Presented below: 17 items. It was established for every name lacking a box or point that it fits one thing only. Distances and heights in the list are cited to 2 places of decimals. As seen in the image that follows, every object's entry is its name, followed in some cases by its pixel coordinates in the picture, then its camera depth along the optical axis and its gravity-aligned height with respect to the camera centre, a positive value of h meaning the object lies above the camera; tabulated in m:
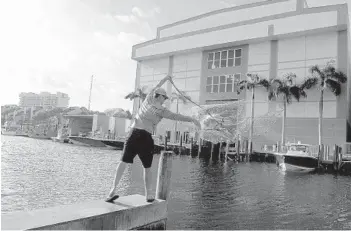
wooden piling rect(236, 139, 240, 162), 34.50 -0.40
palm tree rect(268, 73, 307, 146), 35.97 +7.18
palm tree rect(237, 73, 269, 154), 38.56 +8.34
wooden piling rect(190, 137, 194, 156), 38.72 -0.52
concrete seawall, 3.78 -1.07
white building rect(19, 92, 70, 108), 190.02 +22.06
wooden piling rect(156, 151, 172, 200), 5.94 -0.67
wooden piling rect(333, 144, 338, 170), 27.23 -0.37
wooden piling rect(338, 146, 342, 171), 27.09 -0.44
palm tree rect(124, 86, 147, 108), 49.62 +7.68
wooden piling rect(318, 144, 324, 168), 27.83 -0.02
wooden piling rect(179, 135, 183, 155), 40.95 -0.45
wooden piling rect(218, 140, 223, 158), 37.34 -0.34
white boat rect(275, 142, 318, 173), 24.97 -0.89
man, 5.12 +0.20
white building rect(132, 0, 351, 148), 35.91 +13.19
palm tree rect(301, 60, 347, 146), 33.94 +8.04
